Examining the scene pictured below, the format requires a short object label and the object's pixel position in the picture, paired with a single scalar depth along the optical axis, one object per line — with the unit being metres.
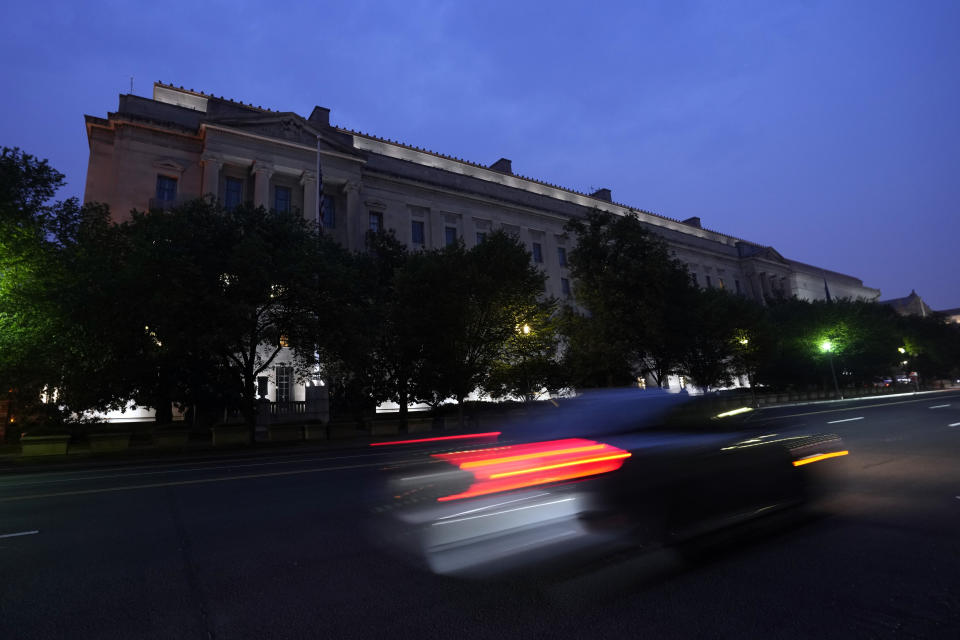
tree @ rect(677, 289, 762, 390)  35.16
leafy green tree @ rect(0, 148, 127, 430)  18.70
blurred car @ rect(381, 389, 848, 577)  5.10
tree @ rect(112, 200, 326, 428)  18.55
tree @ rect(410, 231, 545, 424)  26.75
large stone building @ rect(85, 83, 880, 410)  37.56
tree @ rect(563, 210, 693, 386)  33.38
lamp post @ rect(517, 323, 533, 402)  28.09
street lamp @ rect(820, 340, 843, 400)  49.31
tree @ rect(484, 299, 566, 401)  28.14
